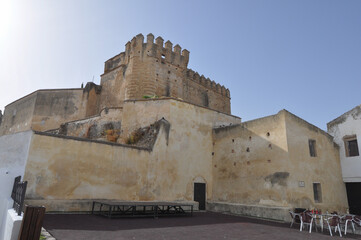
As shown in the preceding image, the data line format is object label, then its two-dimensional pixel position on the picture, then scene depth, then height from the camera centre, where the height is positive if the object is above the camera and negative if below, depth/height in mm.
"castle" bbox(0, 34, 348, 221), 9477 +1058
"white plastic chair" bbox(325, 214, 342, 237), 8008 -959
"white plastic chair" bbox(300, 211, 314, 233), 8488 -953
